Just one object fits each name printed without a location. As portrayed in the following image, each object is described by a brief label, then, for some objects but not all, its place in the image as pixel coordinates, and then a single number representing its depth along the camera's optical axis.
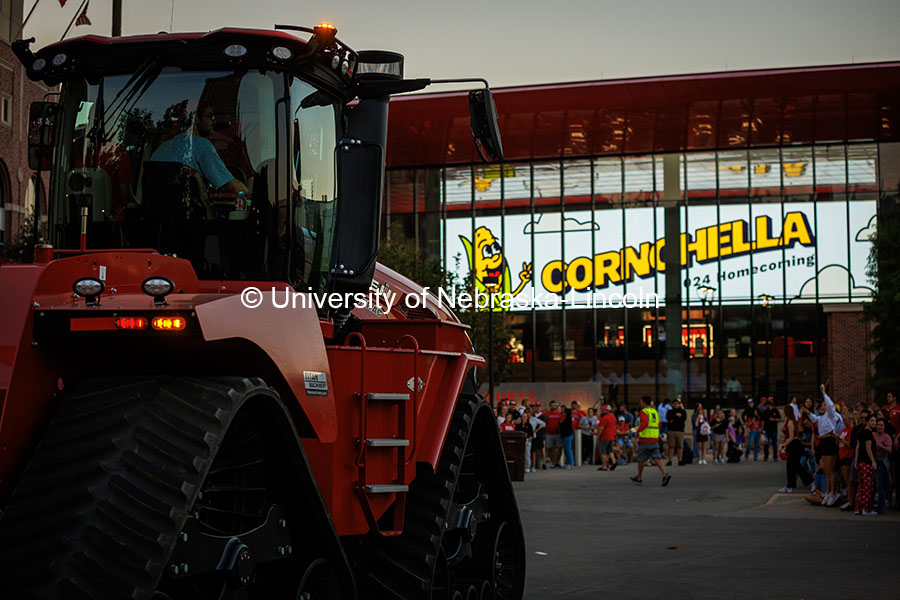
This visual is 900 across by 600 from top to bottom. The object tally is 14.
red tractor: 4.01
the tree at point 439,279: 38.97
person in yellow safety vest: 24.94
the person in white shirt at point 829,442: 19.80
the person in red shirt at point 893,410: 18.93
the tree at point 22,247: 26.86
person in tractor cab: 5.71
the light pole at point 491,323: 31.31
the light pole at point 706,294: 48.88
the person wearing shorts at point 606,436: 32.03
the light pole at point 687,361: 48.78
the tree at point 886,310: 34.94
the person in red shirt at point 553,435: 32.91
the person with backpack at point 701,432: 34.34
